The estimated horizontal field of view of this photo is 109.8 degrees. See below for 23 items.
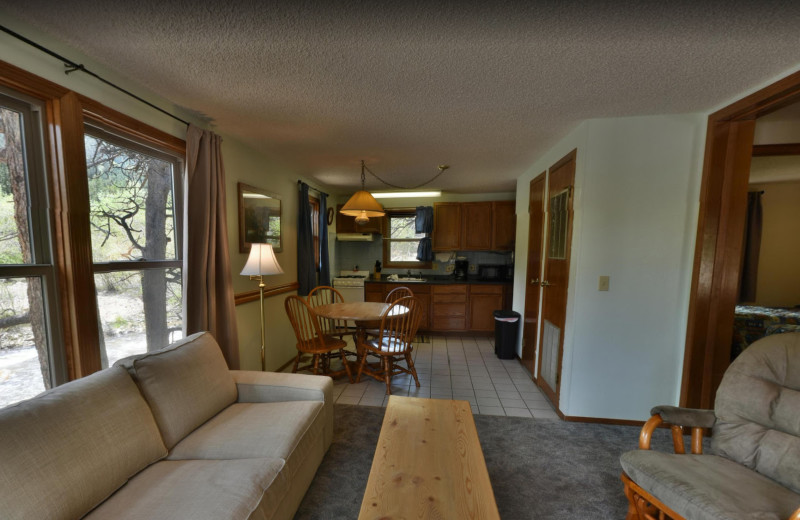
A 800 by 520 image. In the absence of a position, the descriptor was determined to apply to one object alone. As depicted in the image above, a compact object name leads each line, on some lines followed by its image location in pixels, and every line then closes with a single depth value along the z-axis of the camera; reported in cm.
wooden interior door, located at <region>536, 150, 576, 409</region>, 230
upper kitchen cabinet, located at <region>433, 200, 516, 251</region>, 450
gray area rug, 148
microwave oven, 464
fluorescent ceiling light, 454
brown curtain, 195
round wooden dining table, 269
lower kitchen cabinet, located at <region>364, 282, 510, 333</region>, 432
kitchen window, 495
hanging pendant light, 273
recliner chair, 105
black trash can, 352
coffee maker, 466
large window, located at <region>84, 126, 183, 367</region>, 159
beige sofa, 88
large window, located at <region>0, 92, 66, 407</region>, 121
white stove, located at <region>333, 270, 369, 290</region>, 453
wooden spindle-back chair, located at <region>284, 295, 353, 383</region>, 268
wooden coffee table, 101
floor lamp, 223
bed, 242
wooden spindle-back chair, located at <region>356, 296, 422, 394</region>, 269
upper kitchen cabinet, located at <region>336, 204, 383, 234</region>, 477
